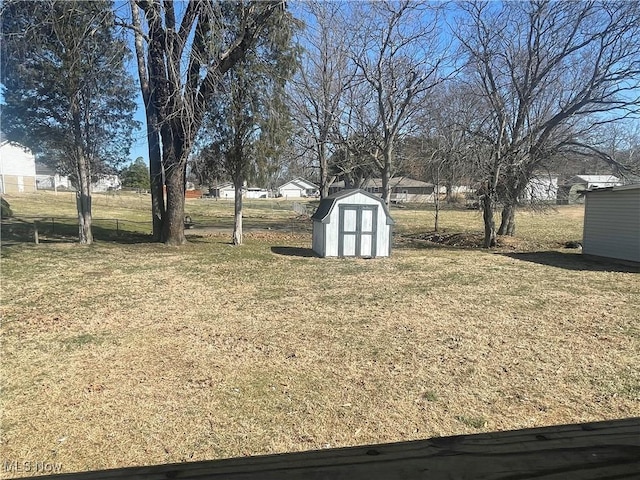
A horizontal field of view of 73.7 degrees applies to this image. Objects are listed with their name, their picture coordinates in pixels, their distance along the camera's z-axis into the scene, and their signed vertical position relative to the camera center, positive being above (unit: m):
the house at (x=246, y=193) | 86.48 -0.38
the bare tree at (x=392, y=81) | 17.13 +4.70
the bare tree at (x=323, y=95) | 22.08 +5.22
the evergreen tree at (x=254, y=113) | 13.84 +2.62
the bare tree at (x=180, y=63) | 11.84 +3.77
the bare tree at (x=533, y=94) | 14.83 +3.83
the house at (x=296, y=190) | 95.00 +0.56
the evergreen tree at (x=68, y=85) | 11.83 +3.34
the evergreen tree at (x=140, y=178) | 67.13 +1.93
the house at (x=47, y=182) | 52.39 +0.87
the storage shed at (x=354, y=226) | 12.74 -0.99
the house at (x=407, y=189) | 52.97 +0.62
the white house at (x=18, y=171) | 42.28 +1.79
